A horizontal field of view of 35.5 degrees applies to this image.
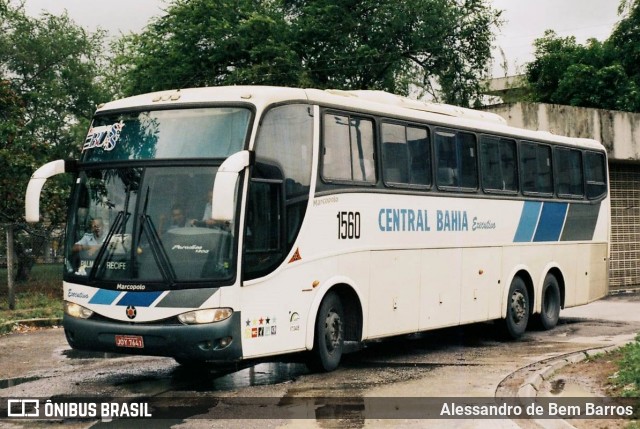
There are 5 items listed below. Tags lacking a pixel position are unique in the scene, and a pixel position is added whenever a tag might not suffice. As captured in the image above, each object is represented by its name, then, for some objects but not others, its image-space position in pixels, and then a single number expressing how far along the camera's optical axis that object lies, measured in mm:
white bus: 10719
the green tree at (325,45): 38344
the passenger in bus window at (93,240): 11195
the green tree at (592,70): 39969
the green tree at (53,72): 45688
